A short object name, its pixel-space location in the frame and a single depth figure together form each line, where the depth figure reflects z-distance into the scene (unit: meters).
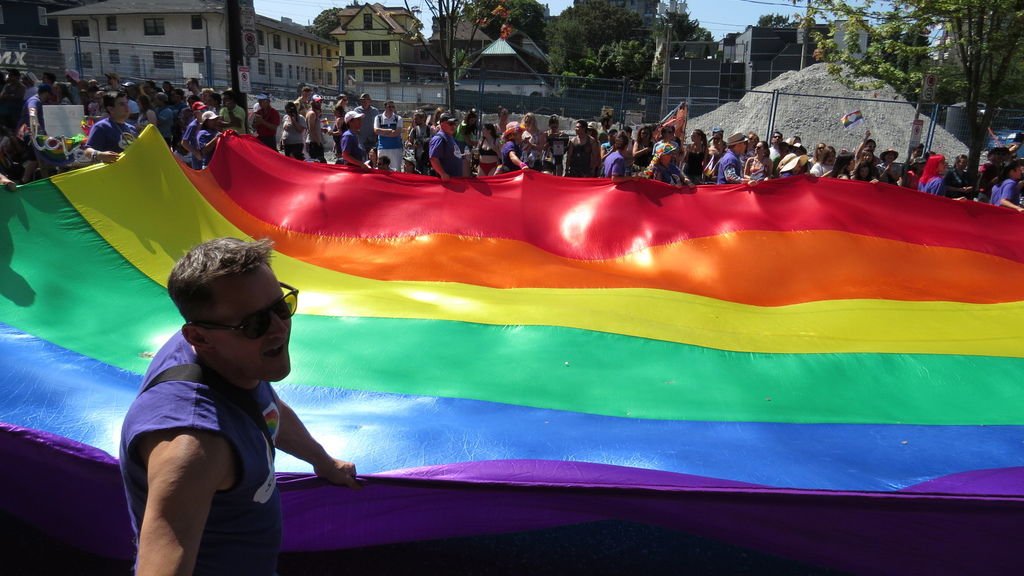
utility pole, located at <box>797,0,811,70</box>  15.70
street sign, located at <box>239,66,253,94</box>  10.55
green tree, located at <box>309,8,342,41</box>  111.38
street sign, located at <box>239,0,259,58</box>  10.89
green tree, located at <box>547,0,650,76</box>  87.31
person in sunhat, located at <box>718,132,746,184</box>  9.22
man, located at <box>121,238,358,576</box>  1.41
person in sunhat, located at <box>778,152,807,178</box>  8.68
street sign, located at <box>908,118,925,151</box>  13.05
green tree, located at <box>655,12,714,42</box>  90.19
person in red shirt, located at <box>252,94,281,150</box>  10.93
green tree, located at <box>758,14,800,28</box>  109.61
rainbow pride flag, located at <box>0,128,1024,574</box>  2.67
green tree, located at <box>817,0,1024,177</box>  13.16
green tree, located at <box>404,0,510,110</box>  12.91
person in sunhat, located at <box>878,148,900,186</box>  11.40
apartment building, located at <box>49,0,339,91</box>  19.58
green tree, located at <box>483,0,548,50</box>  93.50
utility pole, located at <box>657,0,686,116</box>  19.97
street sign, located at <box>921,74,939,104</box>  12.61
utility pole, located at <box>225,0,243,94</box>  10.00
